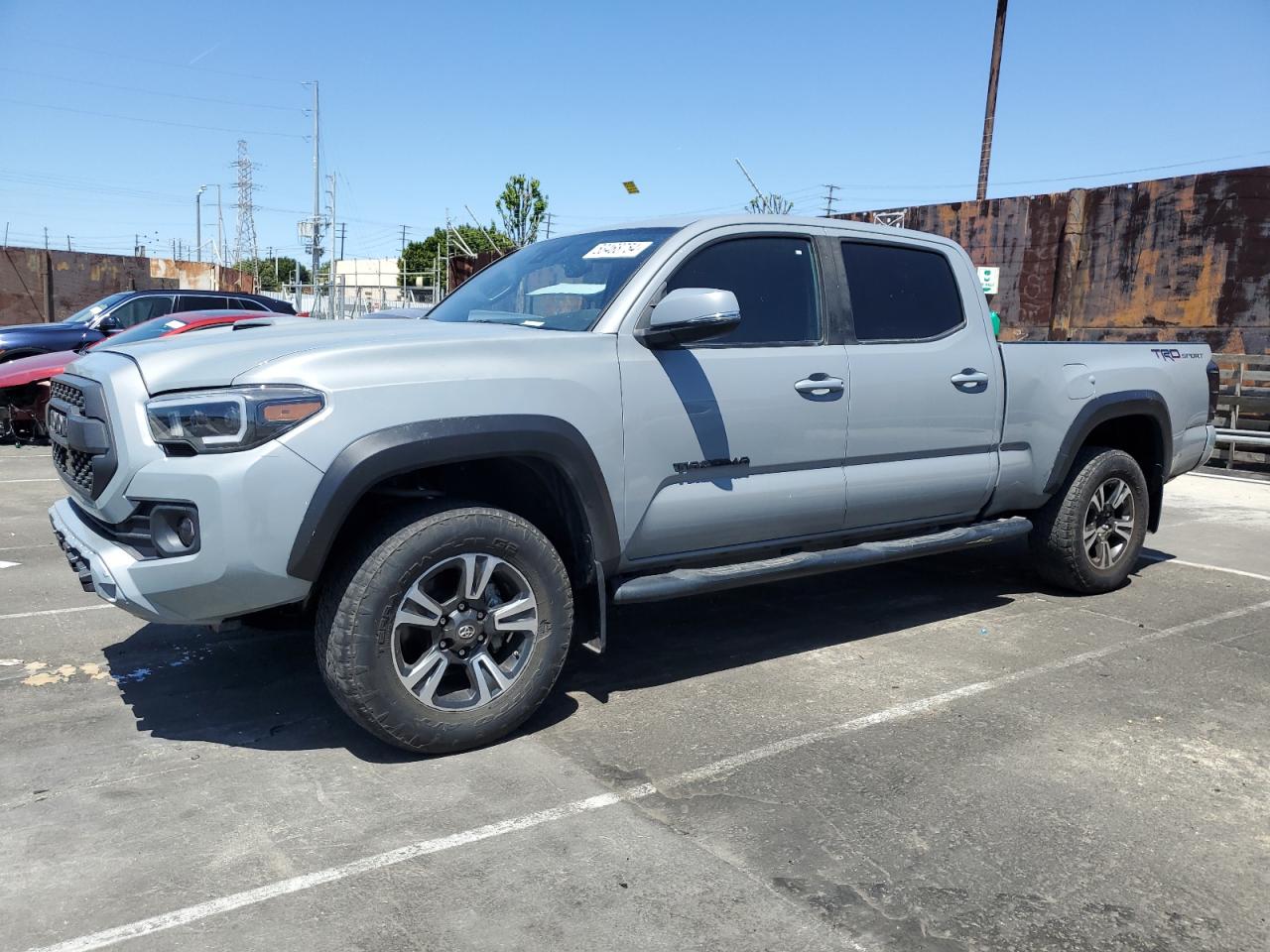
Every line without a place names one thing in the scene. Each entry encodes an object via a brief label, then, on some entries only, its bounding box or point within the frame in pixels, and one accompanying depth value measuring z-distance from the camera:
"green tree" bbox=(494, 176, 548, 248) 53.50
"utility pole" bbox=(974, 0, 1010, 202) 19.61
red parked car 11.01
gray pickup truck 3.27
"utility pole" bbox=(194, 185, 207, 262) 77.26
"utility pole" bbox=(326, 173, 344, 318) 30.42
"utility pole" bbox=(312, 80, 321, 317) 39.81
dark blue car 12.10
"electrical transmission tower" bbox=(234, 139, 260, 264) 94.69
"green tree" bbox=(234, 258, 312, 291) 125.25
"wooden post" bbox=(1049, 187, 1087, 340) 15.03
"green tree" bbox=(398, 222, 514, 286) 84.75
